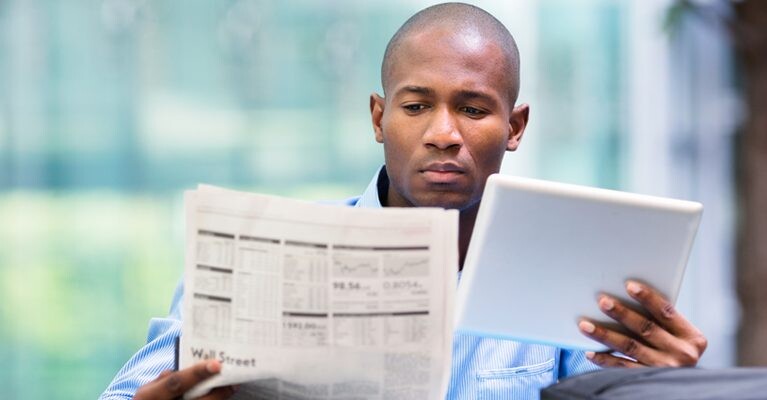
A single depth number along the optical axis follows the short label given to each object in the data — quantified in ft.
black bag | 9.33
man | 10.71
